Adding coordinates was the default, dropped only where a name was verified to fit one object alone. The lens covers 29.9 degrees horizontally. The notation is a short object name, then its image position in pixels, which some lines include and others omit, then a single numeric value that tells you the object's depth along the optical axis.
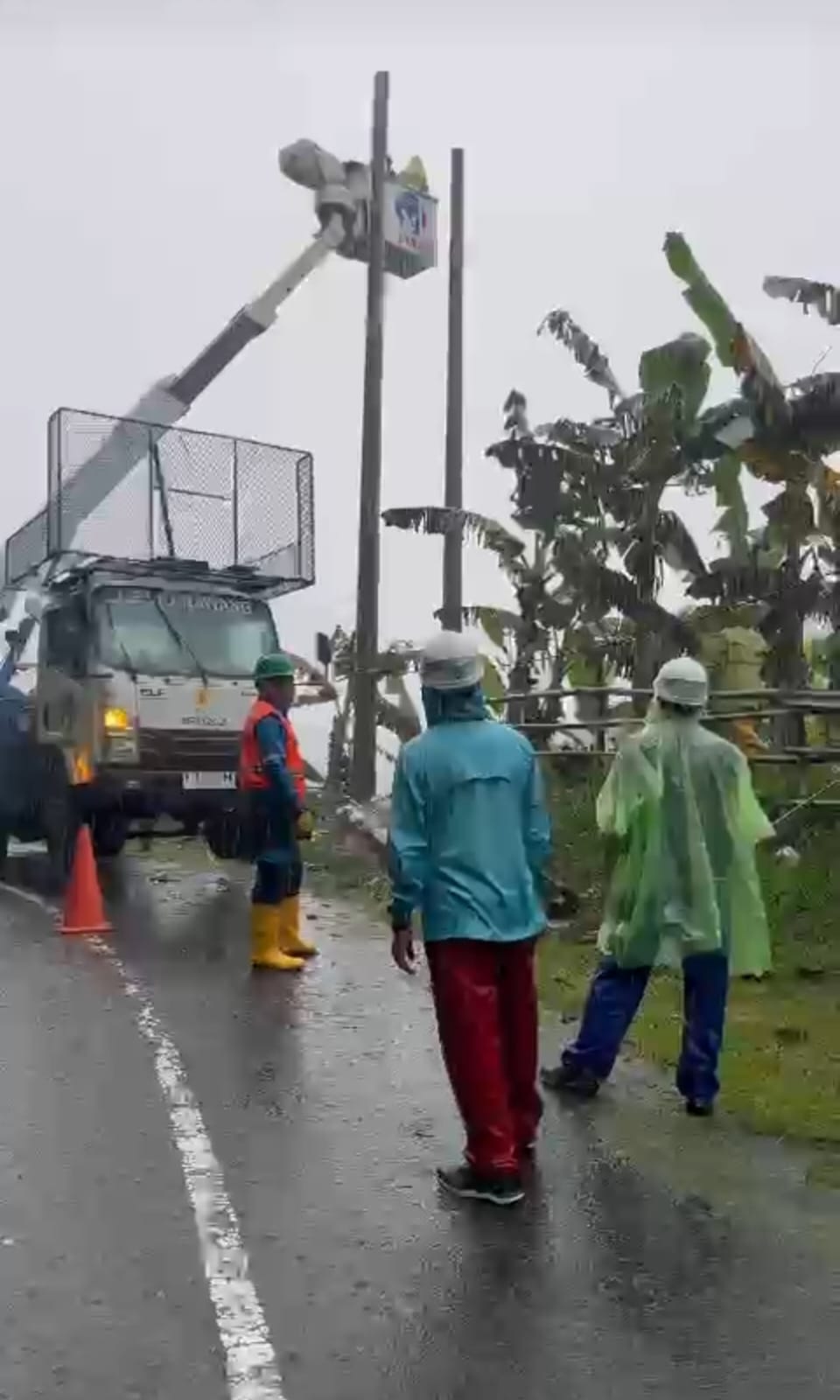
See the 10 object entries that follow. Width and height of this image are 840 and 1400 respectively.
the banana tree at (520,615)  15.65
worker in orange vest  9.15
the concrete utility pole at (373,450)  15.85
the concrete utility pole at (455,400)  16.81
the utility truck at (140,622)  12.30
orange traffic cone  10.77
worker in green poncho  6.22
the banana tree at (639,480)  13.79
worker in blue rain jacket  5.16
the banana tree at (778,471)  12.02
